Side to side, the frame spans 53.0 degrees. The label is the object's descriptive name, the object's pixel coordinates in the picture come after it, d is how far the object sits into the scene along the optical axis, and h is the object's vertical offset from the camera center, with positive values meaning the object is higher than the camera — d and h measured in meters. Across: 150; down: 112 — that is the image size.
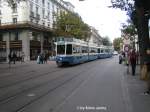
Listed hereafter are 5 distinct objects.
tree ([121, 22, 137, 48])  19.96 +3.03
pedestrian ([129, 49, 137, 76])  10.34 -0.27
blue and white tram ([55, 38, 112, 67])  15.99 +0.20
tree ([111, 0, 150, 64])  9.14 +1.70
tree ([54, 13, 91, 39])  34.13 +6.48
